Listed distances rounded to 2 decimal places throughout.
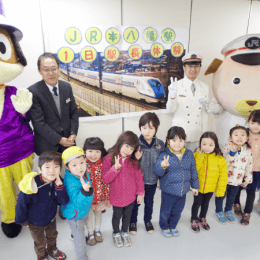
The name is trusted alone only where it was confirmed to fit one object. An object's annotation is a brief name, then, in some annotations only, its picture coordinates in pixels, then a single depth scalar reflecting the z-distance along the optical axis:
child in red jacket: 1.50
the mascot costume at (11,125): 1.44
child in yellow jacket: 1.63
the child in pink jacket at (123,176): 1.41
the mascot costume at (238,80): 1.89
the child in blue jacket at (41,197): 1.20
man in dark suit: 1.64
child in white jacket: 1.72
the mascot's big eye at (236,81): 1.95
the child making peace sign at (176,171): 1.51
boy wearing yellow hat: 1.27
